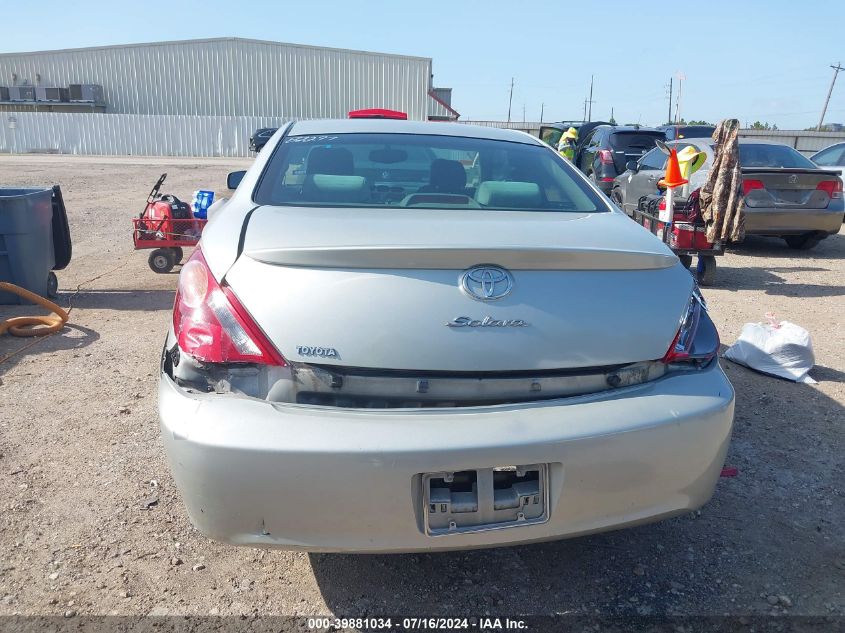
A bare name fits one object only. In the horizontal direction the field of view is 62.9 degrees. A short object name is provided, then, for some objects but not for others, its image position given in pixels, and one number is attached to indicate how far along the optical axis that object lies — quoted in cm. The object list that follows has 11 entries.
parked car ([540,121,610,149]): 1870
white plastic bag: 437
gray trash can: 569
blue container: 787
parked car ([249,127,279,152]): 1573
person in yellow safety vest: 1403
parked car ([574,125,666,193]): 1212
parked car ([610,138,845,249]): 813
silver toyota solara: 188
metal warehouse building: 3950
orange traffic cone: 664
